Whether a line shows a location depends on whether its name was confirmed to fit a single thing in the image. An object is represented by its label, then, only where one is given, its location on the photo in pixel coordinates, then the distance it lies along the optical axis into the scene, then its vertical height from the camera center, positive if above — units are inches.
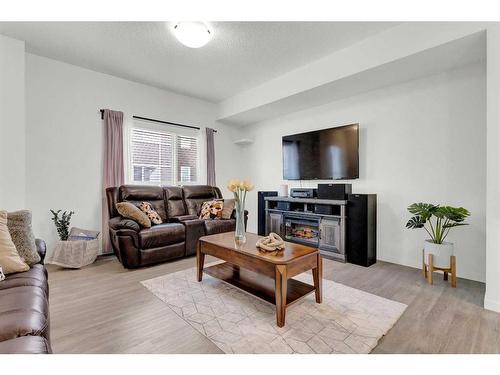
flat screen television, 139.3 +19.5
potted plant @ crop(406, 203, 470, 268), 95.4 -16.6
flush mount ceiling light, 93.7 +59.9
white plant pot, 98.7 -27.7
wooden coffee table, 68.9 -26.1
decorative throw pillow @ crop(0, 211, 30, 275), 64.8 -19.0
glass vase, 96.1 -14.9
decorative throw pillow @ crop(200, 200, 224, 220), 152.7 -15.4
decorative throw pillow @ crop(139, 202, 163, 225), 136.0 -15.2
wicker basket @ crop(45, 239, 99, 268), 117.2 -33.0
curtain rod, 144.1 +44.4
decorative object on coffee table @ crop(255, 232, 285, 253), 80.4 -19.8
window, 159.6 +20.0
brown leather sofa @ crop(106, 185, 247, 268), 117.1 -21.8
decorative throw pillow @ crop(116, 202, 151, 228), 125.0 -14.2
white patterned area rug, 61.4 -39.9
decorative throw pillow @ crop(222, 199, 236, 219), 155.3 -15.0
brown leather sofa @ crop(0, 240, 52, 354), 38.6 -24.6
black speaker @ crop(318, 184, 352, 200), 131.0 -3.1
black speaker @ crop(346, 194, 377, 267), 122.6 -23.0
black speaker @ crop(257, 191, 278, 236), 178.7 -18.3
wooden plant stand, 96.5 -34.7
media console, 123.7 -22.6
